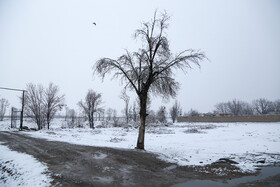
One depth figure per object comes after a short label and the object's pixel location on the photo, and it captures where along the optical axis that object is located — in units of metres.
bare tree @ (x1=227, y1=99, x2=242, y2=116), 103.03
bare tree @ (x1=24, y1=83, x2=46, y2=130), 33.78
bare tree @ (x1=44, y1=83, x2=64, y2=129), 34.22
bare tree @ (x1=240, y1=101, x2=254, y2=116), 112.65
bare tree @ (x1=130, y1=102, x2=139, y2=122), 55.95
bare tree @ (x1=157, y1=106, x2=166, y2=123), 54.94
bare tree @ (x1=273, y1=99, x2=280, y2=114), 105.30
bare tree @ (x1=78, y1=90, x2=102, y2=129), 43.07
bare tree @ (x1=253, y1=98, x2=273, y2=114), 104.14
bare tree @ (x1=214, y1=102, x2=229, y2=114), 123.72
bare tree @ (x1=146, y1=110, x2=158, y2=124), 47.02
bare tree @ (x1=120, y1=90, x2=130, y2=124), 49.12
